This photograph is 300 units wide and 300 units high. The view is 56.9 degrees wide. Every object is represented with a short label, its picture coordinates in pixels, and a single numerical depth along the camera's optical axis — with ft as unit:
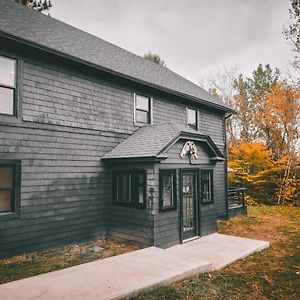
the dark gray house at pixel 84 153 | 24.44
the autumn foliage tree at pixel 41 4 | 70.30
